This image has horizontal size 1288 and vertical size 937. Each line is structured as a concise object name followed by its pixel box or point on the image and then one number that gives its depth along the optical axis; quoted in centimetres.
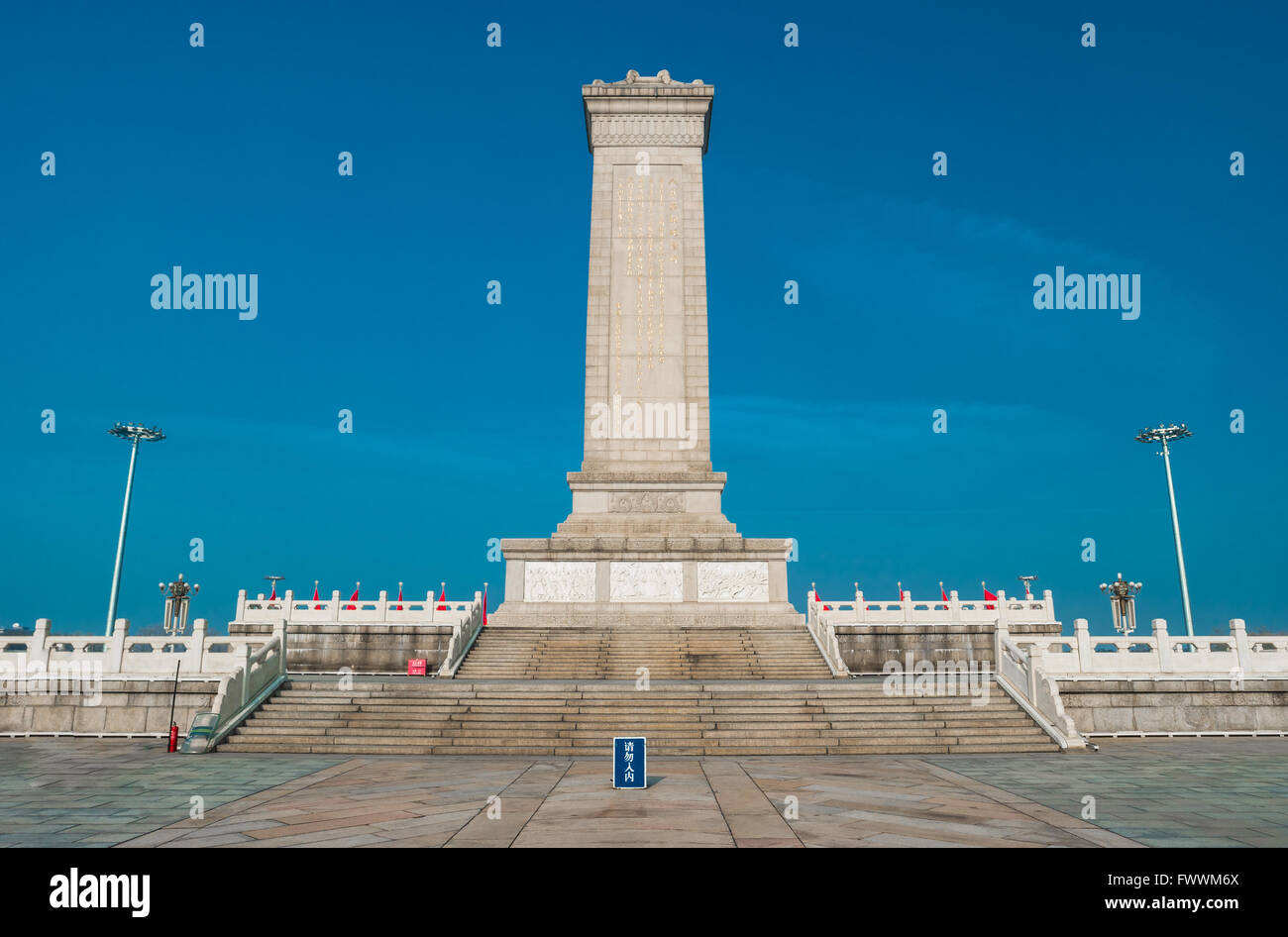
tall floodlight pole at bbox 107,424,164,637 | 3803
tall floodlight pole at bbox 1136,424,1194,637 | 3475
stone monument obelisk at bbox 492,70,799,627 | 2748
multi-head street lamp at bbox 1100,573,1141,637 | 4119
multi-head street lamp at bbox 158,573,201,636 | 4041
